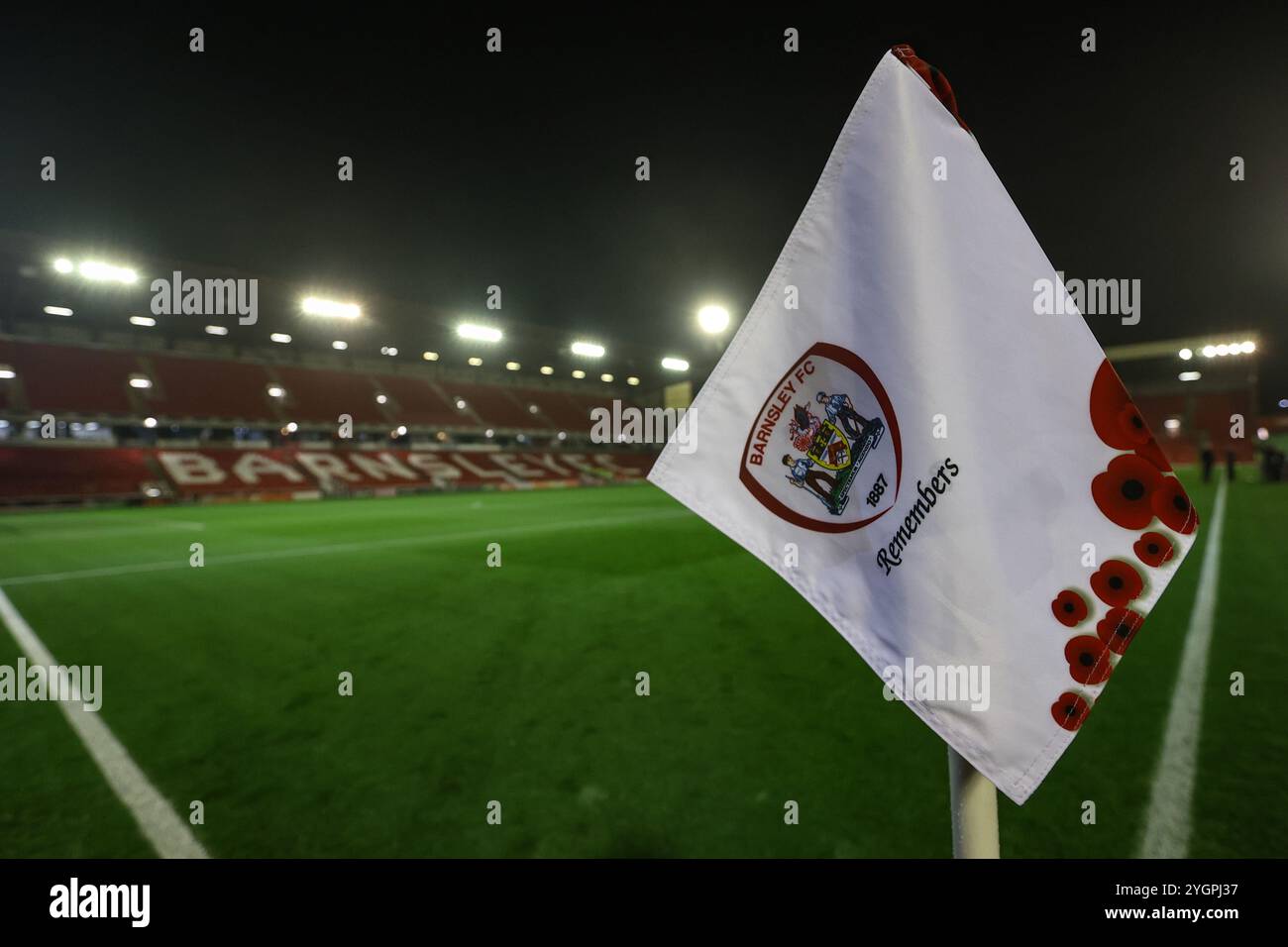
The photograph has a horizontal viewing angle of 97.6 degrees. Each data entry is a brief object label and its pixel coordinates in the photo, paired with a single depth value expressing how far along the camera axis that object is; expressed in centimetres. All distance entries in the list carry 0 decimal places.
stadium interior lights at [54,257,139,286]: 2066
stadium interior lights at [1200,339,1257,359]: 3503
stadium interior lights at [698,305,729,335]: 2494
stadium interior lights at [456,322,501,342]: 3159
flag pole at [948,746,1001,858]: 90
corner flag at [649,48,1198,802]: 79
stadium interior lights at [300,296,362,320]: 2655
